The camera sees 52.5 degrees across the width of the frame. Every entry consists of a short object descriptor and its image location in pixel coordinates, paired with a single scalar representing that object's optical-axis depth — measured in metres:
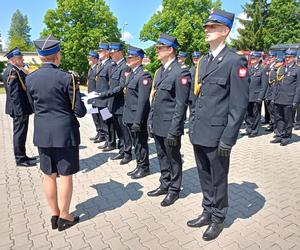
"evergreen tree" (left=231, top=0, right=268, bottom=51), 36.72
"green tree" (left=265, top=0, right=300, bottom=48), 37.25
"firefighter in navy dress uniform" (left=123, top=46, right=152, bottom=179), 4.75
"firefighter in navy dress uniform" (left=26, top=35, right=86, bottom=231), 3.19
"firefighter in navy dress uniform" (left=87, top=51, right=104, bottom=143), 7.25
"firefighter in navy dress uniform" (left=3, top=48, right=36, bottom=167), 5.46
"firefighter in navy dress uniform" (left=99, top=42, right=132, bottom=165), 5.73
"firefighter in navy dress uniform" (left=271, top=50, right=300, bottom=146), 7.02
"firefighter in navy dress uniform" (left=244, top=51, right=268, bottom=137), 8.05
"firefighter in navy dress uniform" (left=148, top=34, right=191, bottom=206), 3.81
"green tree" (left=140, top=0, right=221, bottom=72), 35.75
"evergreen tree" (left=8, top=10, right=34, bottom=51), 92.31
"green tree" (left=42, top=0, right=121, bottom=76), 33.84
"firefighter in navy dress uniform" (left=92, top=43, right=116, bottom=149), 6.27
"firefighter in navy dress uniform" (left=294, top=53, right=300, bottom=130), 8.99
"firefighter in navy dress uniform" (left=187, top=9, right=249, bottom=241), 2.97
